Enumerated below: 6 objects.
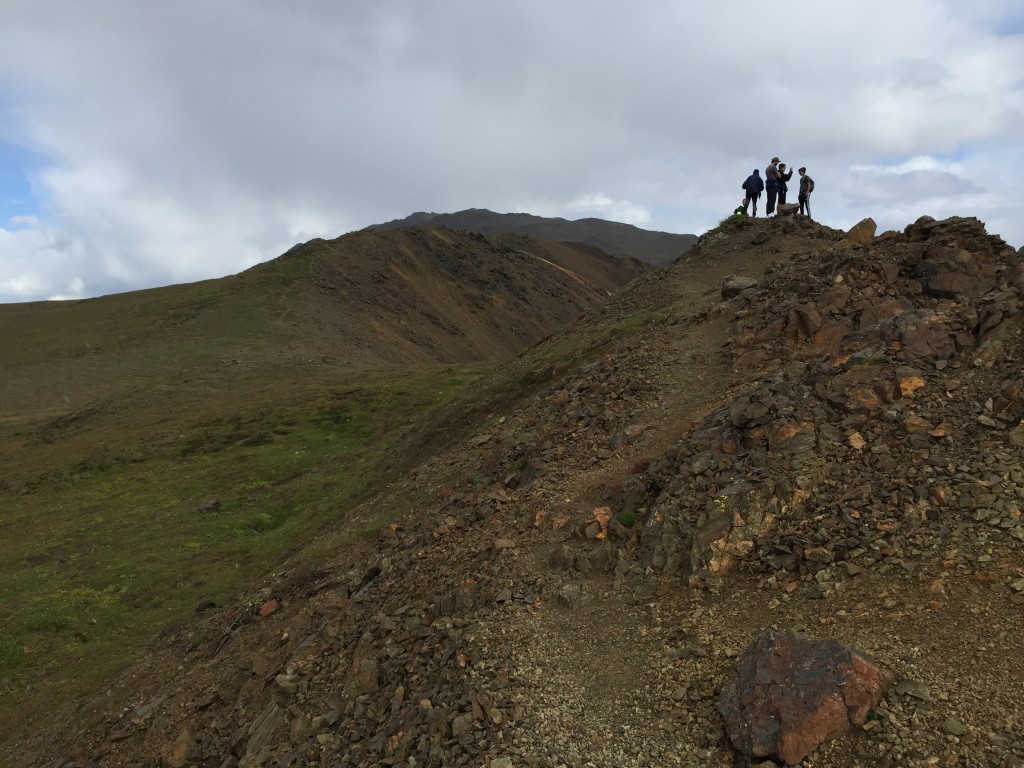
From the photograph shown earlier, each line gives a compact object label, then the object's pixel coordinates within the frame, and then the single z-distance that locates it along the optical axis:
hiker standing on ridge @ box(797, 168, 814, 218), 28.84
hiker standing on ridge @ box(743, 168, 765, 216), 30.48
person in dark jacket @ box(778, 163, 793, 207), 29.59
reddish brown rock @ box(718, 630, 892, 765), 7.10
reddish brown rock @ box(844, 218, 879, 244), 21.67
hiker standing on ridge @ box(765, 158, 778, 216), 29.33
